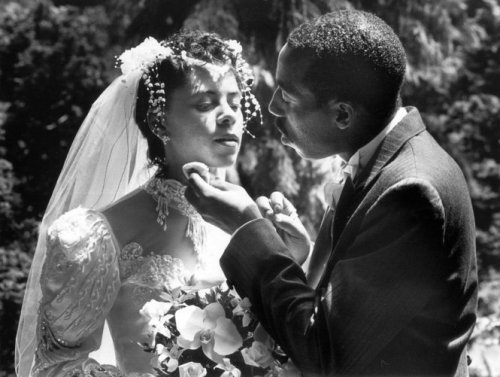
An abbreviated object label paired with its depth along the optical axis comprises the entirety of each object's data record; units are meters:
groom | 1.70
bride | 2.74
